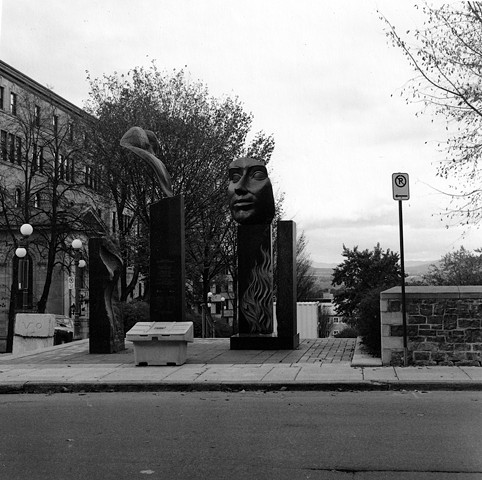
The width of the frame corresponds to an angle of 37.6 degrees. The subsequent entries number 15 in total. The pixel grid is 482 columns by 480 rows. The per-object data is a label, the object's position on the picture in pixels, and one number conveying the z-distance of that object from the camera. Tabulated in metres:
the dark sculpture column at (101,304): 15.70
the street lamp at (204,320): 28.05
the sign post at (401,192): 11.98
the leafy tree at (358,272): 52.00
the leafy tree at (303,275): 59.81
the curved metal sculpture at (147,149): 15.66
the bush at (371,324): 13.52
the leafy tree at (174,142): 29.50
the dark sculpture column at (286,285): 15.58
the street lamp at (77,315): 32.03
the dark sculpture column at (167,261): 14.41
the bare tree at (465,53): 16.81
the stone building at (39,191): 33.97
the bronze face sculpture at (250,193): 15.82
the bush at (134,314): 22.72
